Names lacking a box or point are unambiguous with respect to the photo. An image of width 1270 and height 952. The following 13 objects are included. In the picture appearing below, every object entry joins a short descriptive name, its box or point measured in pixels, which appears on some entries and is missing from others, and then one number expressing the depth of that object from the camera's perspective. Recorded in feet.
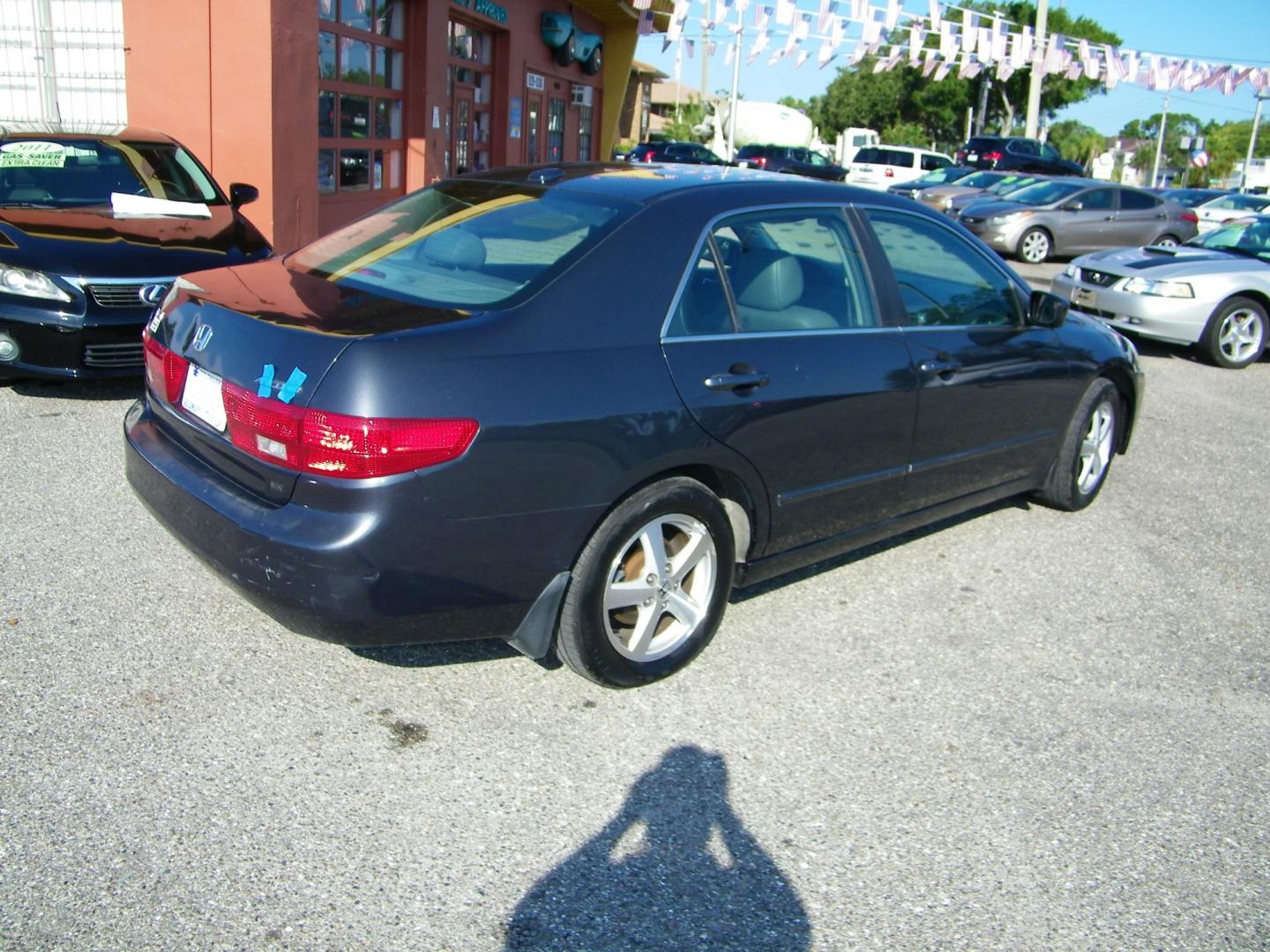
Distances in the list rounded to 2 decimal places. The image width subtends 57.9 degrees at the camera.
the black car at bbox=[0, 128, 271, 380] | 20.07
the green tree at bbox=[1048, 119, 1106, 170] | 257.96
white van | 107.34
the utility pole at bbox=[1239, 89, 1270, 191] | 176.35
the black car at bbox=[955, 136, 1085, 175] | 102.58
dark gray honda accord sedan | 10.09
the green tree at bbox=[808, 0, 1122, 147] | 187.11
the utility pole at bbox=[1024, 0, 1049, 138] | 78.64
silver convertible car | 35.29
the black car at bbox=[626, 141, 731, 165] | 105.60
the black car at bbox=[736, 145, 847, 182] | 106.23
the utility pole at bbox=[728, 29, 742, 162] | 121.52
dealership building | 36.19
